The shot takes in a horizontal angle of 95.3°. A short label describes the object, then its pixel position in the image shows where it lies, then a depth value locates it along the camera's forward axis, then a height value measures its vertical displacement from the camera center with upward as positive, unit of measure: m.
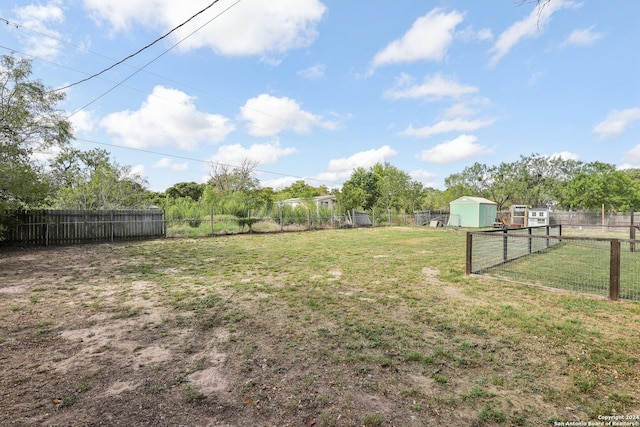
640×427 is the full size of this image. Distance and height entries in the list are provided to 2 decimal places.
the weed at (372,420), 1.82 -1.33
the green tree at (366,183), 33.14 +3.07
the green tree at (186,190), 40.50 +2.62
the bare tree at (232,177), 31.55 +3.54
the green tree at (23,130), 8.07 +2.72
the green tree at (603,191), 24.94 +1.75
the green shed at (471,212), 23.12 -0.12
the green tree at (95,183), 16.72 +1.59
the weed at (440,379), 2.29 -1.34
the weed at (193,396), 2.07 -1.36
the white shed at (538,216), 21.48 -0.37
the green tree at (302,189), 43.99 +3.30
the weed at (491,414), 1.86 -1.33
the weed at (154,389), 2.16 -1.36
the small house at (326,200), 27.17 +0.95
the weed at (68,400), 2.02 -1.35
